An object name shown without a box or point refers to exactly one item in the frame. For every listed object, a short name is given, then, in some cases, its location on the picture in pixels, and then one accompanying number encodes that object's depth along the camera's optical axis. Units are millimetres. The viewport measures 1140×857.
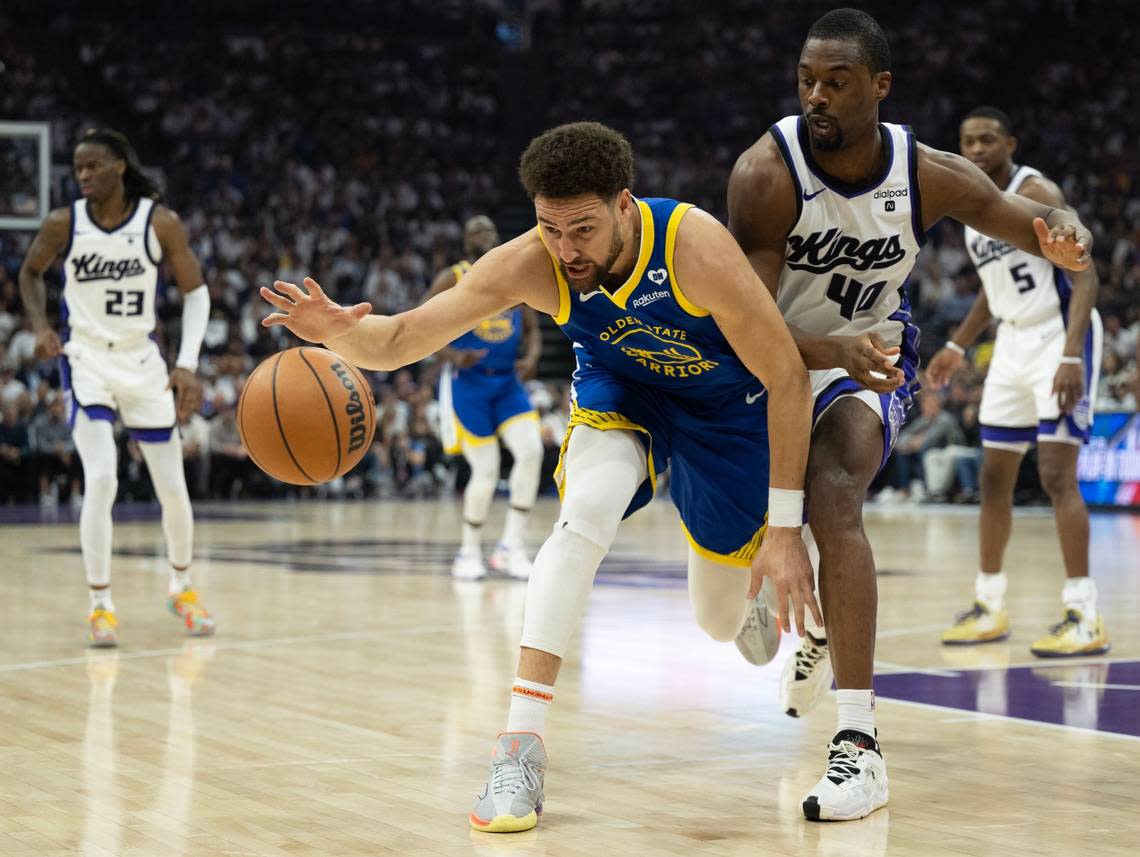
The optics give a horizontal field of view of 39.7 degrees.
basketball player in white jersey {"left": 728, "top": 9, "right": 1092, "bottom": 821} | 3865
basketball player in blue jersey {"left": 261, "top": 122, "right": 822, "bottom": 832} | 3598
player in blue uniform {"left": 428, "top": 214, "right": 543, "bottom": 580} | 9820
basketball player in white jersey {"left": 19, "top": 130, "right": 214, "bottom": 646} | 6836
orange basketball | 4316
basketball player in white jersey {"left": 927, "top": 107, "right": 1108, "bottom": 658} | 6387
